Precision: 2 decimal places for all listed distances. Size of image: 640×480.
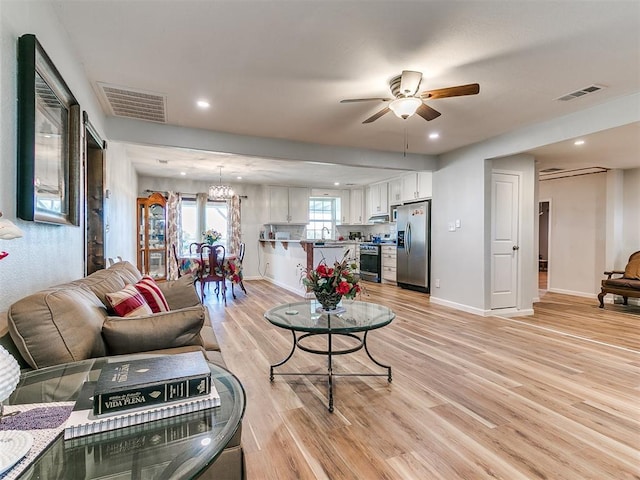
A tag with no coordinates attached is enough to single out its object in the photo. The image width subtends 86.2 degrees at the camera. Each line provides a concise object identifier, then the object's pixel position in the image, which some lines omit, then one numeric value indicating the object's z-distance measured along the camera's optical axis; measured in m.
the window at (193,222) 7.85
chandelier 6.95
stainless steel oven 7.79
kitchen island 5.92
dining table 5.83
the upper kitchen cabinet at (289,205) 8.37
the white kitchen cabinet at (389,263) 7.30
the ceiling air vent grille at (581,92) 2.96
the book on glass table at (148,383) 0.84
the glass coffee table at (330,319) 2.18
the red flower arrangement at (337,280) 2.47
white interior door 4.71
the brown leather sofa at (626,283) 4.81
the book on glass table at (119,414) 0.80
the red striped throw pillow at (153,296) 2.09
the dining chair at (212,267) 5.73
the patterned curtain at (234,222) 8.02
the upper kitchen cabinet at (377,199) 7.78
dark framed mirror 1.41
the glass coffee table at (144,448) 0.70
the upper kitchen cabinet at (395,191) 7.21
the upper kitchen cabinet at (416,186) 6.31
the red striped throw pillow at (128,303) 1.67
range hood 7.99
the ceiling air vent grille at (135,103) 3.00
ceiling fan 2.49
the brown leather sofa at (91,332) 1.15
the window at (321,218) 8.94
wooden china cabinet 6.77
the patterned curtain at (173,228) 7.46
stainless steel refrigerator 6.30
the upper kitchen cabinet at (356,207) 8.92
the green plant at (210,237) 6.22
